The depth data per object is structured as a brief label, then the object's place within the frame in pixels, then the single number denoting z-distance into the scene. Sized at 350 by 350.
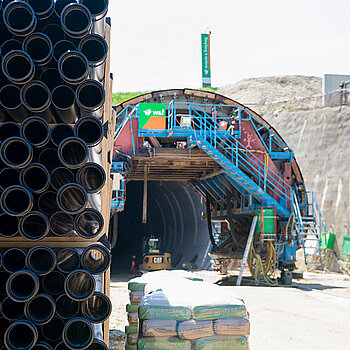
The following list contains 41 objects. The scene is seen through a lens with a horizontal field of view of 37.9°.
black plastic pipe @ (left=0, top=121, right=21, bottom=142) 4.57
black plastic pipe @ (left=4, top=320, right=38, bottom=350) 4.19
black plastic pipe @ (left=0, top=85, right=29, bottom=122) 4.56
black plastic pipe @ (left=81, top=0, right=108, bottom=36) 4.80
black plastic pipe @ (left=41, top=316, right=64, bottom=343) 4.41
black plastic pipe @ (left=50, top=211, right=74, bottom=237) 4.56
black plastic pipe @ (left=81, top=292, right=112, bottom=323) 4.42
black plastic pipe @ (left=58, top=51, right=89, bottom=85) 4.43
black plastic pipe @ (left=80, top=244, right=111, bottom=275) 4.47
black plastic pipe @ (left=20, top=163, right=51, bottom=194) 4.36
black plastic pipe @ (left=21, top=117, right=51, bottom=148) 4.46
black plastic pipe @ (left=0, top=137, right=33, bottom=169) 4.36
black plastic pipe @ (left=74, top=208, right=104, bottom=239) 4.45
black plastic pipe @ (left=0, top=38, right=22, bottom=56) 4.60
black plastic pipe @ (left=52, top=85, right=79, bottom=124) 4.55
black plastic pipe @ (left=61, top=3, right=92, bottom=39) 4.50
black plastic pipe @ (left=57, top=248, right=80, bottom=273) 4.53
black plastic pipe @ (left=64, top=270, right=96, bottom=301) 4.25
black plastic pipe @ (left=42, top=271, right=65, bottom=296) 4.46
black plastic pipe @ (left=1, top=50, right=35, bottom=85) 4.41
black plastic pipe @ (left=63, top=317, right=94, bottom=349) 4.26
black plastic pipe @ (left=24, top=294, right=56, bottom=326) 4.26
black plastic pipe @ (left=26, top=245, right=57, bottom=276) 4.34
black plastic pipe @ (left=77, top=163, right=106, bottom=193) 4.49
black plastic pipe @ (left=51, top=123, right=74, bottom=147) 4.59
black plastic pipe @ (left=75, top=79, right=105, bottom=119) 4.58
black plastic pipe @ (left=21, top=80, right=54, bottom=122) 4.48
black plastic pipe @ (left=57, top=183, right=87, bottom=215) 4.31
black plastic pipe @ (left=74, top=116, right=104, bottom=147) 4.59
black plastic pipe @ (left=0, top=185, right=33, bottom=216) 4.27
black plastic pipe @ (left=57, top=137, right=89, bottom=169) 4.38
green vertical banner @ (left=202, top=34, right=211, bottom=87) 51.35
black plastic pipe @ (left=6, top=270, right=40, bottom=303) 4.22
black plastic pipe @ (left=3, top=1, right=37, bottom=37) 4.46
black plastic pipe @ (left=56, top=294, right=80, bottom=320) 4.42
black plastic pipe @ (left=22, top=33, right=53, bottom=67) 4.51
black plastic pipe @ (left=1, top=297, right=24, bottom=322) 4.37
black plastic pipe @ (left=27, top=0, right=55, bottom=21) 4.58
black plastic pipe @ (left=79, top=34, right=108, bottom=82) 4.62
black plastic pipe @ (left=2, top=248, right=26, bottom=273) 4.49
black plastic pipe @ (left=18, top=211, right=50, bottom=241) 4.35
